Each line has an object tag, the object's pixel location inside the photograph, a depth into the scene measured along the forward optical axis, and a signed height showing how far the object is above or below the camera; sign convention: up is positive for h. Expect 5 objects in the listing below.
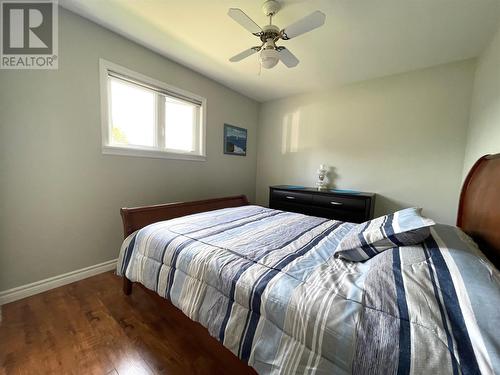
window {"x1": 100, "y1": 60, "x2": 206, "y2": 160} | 2.03 +0.62
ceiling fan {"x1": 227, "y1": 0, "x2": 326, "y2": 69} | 1.32 +1.05
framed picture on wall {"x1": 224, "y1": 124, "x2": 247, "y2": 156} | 3.27 +0.55
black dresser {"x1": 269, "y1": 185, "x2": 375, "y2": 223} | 2.47 -0.37
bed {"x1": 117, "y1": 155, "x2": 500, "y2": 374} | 0.54 -0.45
